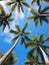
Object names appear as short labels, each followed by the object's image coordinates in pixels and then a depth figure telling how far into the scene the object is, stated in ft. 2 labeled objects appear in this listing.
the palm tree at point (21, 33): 48.36
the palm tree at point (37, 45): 43.72
